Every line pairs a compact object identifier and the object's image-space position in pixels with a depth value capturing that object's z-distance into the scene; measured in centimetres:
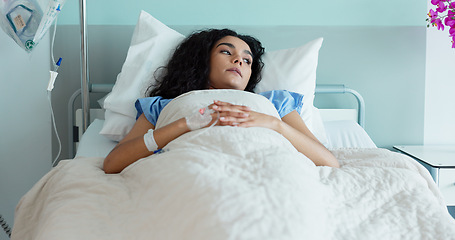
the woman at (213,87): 119
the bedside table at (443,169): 163
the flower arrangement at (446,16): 175
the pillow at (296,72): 170
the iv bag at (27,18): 158
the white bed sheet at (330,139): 153
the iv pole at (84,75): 167
